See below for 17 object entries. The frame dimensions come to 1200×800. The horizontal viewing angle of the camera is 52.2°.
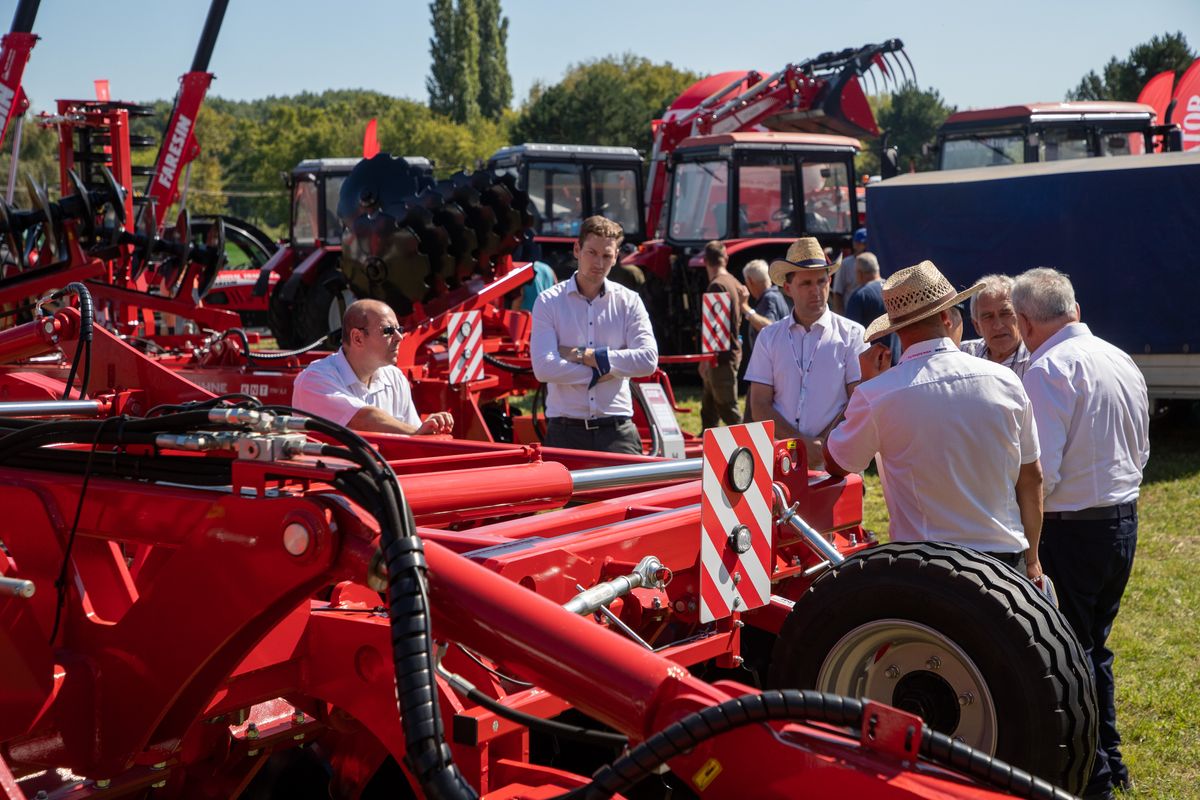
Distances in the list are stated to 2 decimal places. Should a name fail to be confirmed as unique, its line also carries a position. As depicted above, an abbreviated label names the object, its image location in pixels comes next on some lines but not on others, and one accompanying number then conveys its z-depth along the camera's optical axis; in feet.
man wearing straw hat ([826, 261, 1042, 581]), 10.96
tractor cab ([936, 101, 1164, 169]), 46.19
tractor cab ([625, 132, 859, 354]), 46.01
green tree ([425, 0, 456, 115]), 268.00
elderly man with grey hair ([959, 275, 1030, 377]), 15.17
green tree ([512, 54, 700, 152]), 149.07
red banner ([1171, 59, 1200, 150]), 54.54
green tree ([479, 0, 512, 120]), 281.95
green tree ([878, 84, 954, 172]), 246.88
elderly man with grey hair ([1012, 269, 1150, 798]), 13.15
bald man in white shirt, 15.37
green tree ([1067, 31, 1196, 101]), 137.39
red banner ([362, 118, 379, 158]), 48.81
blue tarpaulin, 32.81
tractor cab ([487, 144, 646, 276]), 49.75
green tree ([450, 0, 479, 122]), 263.90
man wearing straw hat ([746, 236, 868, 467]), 17.03
